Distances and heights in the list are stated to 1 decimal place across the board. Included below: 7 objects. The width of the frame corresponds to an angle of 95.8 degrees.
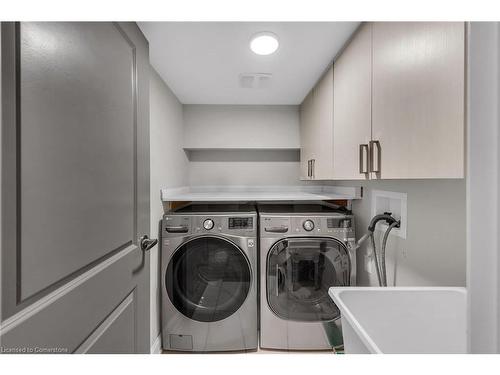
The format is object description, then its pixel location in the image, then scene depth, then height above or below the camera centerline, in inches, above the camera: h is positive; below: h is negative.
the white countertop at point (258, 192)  70.9 -2.6
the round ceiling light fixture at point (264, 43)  44.5 +29.3
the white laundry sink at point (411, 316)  32.5 -19.3
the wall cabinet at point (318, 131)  59.3 +16.8
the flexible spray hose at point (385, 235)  50.2 -11.7
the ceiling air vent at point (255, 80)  61.9 +30.4
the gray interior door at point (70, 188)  17.0 -0.3
